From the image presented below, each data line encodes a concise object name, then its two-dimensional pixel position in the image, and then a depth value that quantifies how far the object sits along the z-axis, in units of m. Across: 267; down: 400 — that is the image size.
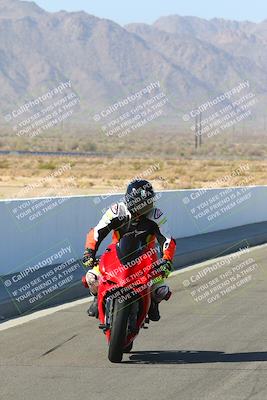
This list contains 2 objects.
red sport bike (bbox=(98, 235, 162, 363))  17.87
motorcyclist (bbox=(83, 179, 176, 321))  18.69
